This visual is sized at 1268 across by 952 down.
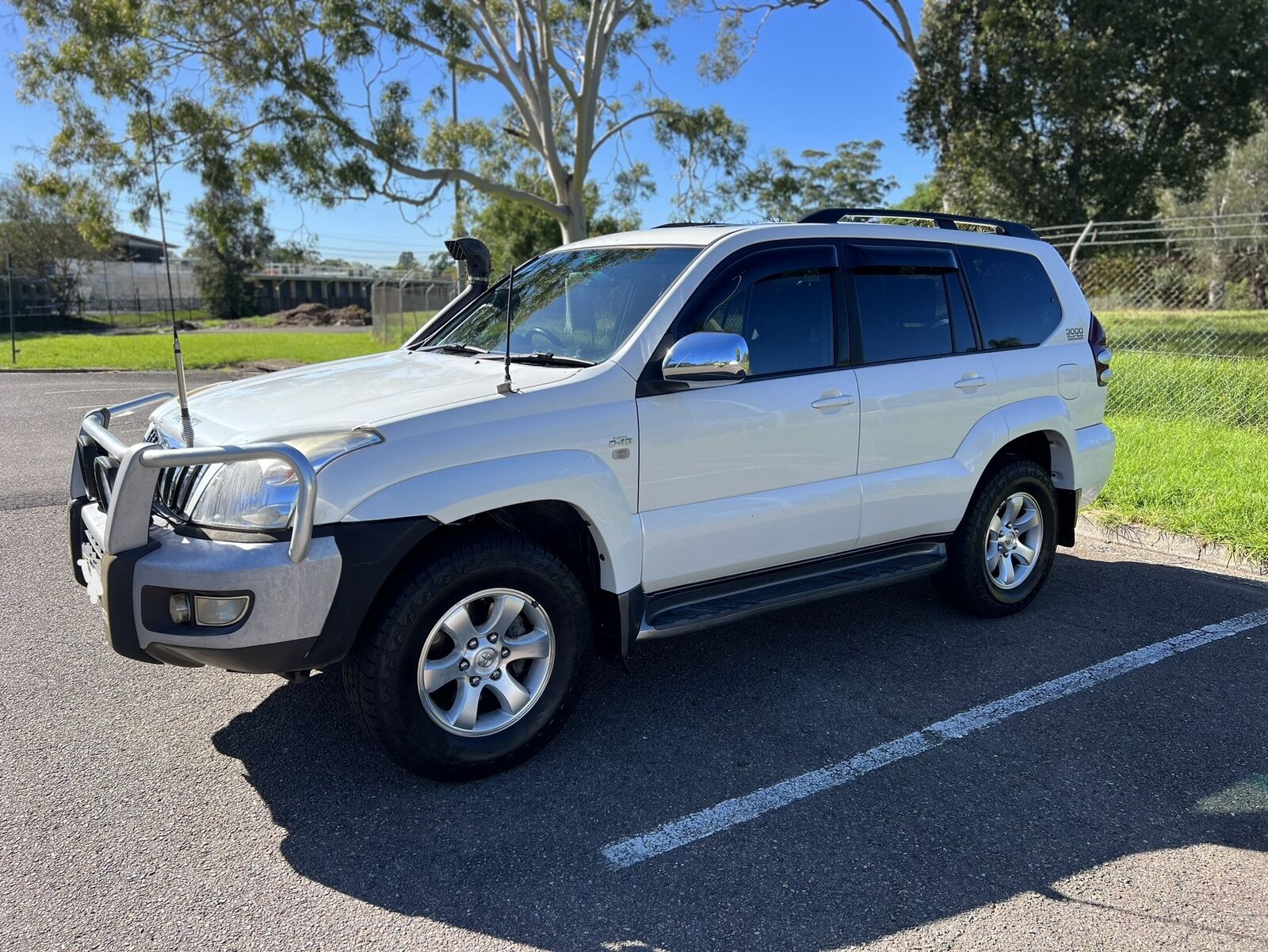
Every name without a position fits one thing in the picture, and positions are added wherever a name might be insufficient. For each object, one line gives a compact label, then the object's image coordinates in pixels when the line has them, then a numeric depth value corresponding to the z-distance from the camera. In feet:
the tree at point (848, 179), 220.02
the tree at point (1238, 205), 72.59
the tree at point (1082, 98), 61.05
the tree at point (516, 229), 121.19
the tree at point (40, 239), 166.20
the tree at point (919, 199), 227.40
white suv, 10.03
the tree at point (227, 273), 194.29
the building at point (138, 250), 207.33
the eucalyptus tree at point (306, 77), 61.05
